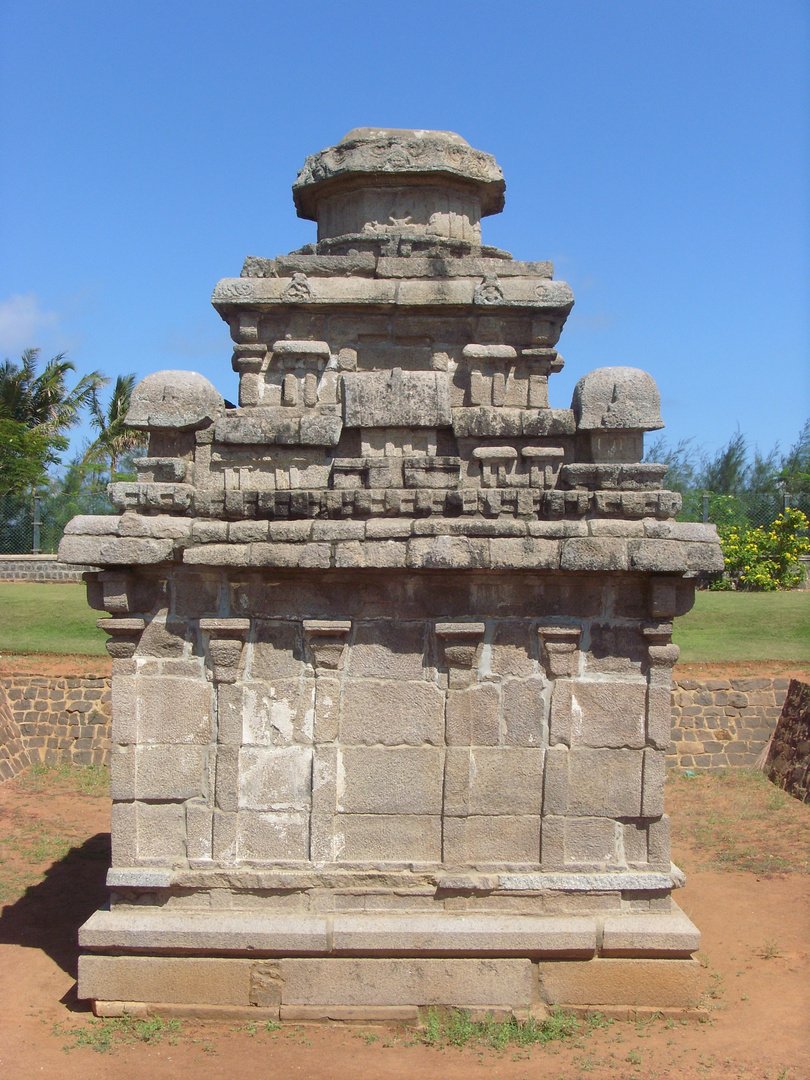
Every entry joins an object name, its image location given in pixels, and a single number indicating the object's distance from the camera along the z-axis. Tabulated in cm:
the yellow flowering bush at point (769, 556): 2288
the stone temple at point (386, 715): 609
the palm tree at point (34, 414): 2761
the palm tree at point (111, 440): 3500
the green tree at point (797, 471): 3397
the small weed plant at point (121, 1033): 591
